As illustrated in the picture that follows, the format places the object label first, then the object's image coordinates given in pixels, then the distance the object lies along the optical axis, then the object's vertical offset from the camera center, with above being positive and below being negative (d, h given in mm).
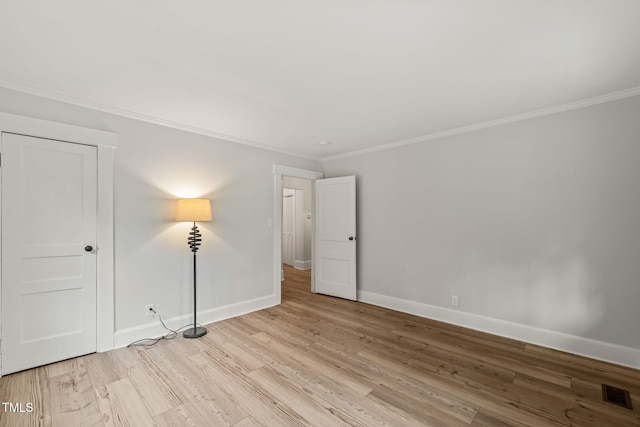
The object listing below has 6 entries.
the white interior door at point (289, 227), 7754 -287
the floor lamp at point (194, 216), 3121 +14
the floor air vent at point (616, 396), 2047 -1354
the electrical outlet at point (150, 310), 3109 -1016
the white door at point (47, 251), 2395 -291
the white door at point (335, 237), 4586 -344
